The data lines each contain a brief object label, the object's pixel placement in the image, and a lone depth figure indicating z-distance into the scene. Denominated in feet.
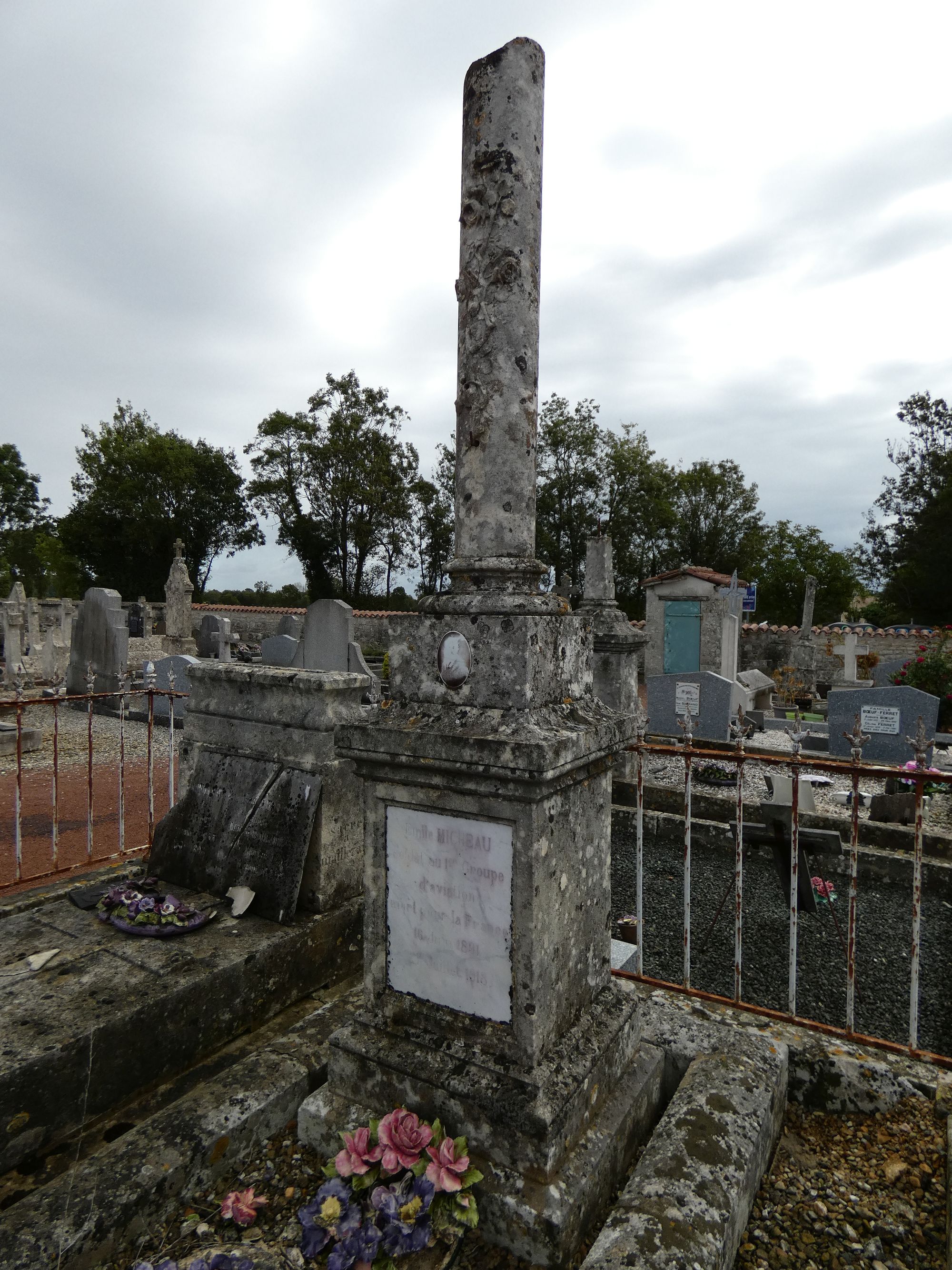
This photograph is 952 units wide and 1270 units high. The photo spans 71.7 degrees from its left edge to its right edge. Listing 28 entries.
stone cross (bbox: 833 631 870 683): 57.98
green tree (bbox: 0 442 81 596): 148.25
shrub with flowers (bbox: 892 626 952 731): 33.27
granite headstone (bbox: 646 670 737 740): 31.76
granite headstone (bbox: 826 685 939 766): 27.58
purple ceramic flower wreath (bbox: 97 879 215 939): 8.94
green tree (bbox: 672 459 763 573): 120.06
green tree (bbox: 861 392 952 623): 95.50
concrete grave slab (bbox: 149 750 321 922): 9.66
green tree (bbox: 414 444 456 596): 117.60
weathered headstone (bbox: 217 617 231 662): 58.90
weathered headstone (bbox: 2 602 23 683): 46.69
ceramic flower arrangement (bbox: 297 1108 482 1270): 5.21
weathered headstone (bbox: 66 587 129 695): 38.68
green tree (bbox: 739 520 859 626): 111.45
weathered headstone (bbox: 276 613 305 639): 69.62
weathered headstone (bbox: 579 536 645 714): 25.31
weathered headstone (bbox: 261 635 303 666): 45.55
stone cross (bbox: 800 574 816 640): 64.95
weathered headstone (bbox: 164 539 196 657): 74.54
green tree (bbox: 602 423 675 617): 111.34
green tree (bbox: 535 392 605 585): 109.91
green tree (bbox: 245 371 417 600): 113.80
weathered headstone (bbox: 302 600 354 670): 37.09
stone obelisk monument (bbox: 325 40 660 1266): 5.83
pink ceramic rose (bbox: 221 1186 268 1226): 5.64
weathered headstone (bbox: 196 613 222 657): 60.49
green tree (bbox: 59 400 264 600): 119.96
